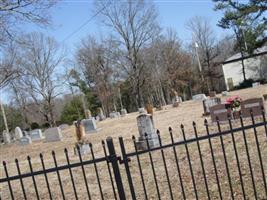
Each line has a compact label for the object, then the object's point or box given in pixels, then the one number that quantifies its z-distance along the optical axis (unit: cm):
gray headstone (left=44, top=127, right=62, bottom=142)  2538
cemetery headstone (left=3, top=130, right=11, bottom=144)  3410
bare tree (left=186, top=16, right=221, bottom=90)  6059
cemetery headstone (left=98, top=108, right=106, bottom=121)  4425
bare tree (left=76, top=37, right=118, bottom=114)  5675
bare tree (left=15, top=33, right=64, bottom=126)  4409
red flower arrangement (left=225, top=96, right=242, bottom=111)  1457
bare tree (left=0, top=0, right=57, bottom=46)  1062
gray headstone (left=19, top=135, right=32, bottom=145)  2832
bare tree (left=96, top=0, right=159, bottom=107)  4644
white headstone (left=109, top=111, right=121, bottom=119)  4328
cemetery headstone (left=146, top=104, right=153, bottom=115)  3235
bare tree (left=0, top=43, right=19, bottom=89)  2962
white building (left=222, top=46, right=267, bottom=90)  5597
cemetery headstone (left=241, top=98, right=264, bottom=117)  1382
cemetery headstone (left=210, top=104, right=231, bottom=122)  1454
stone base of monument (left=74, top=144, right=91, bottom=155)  1421
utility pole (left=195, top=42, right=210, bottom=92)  5638
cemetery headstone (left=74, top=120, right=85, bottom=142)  1690
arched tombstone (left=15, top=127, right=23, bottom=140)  3320
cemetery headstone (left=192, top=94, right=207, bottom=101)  3966
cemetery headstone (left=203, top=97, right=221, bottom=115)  2028
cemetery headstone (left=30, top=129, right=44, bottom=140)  3106
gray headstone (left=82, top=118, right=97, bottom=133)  2627
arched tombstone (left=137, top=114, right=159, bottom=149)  1277
